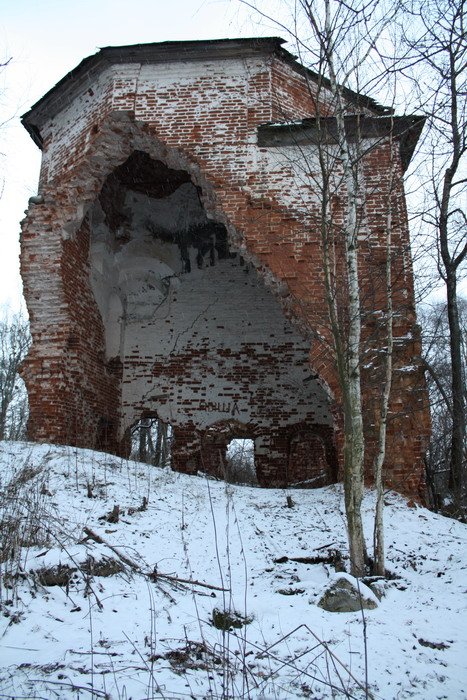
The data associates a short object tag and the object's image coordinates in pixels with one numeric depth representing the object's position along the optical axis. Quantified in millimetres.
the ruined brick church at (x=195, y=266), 6879
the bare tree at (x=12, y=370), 21047
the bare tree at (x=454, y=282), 5988
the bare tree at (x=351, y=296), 3783
